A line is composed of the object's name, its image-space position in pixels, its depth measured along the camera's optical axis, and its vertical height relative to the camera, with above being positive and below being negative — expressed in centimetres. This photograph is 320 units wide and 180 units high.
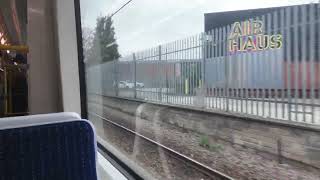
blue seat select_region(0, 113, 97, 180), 105 -19
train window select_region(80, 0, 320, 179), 131 -5
